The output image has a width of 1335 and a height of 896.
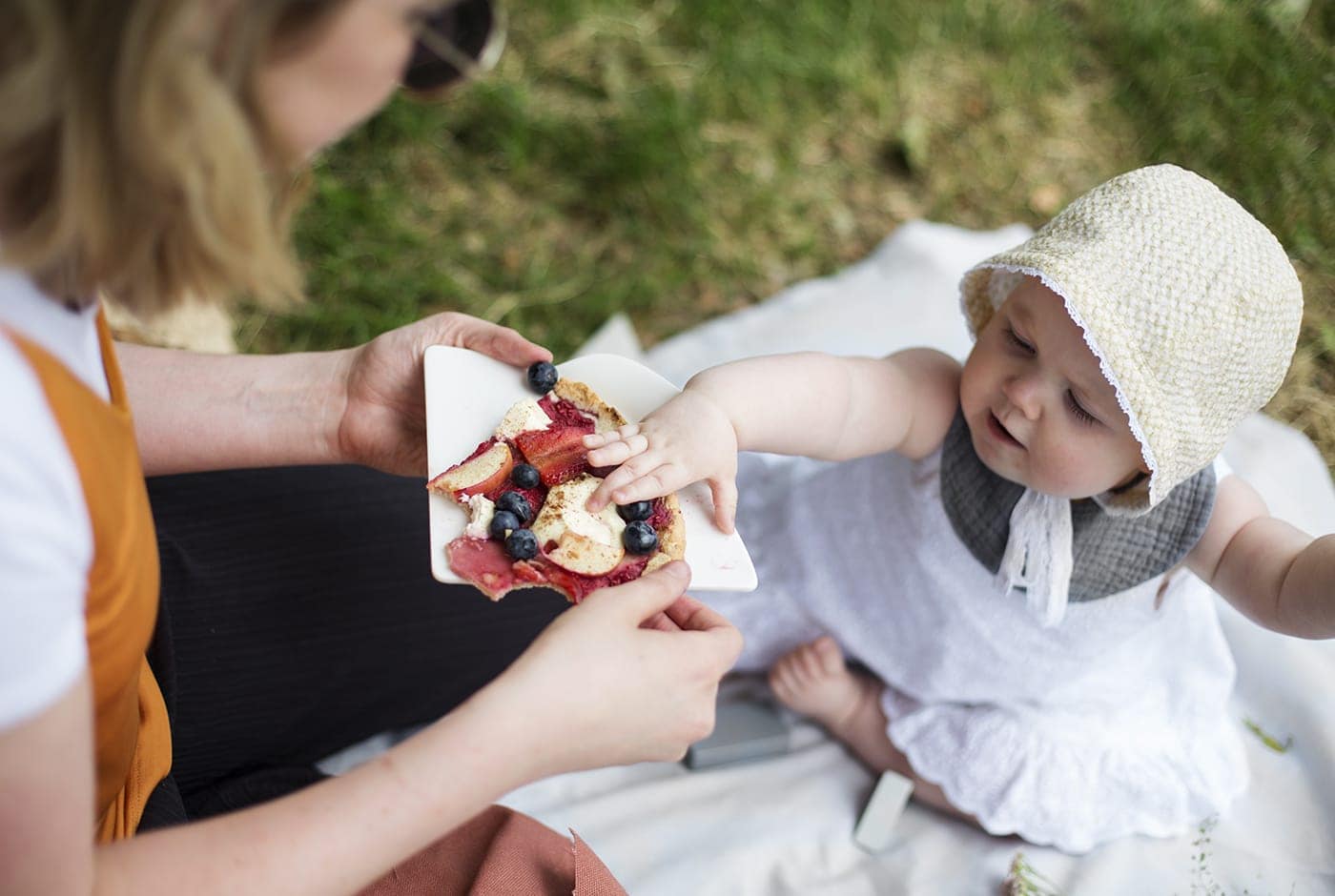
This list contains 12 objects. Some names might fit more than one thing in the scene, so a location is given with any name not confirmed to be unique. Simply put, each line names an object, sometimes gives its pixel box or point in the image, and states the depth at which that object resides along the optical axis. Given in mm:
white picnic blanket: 1709
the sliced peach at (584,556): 1278
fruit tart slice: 1277
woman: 777
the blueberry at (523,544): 1269
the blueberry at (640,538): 1299
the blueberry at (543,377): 1476
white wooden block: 1783
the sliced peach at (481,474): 1317
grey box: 1848
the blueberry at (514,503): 1320
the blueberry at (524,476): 1353
